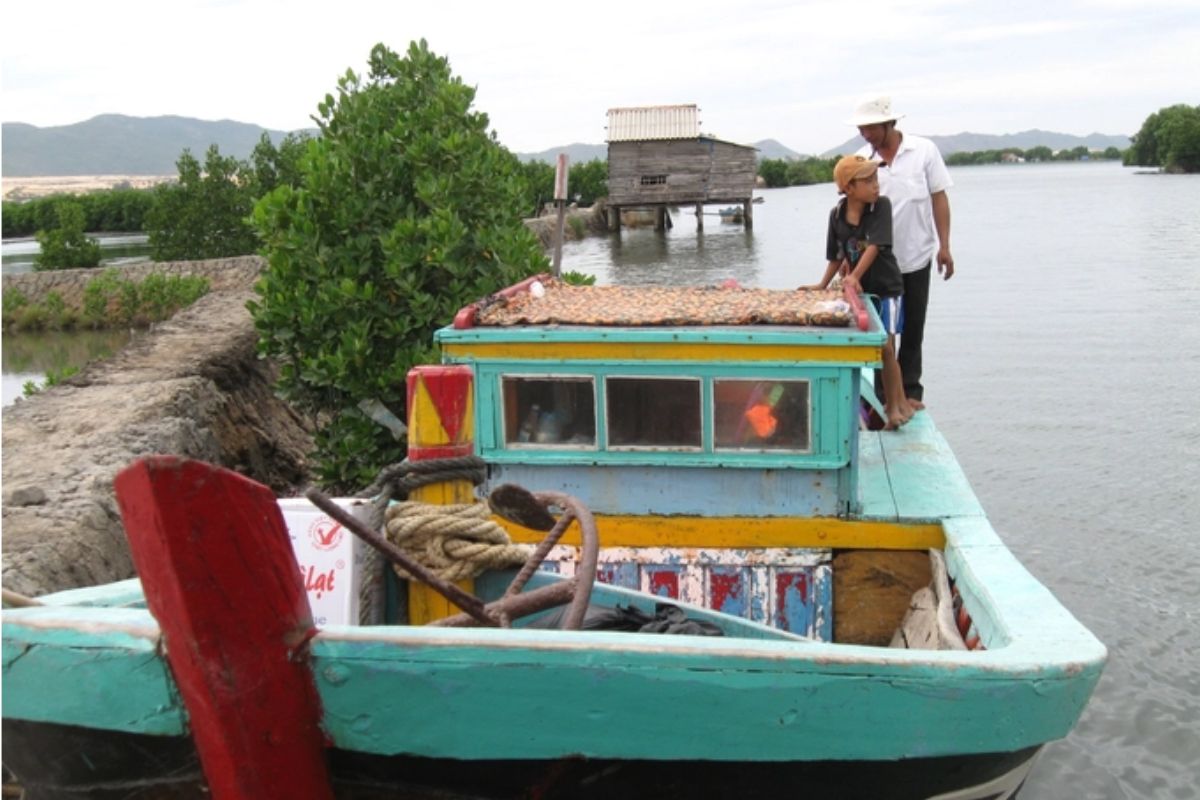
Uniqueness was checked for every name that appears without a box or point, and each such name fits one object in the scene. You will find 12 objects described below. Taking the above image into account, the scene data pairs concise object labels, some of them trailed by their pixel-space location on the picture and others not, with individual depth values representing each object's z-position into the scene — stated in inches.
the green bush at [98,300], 928.9
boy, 253.4
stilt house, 1793.8
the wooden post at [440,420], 146.3
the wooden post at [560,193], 310.8
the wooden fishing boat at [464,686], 112.3
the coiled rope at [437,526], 143.0
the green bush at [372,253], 313.3
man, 279.9
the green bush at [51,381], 415.6
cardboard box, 149.3
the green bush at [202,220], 1069.5
